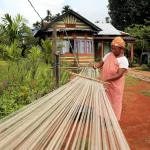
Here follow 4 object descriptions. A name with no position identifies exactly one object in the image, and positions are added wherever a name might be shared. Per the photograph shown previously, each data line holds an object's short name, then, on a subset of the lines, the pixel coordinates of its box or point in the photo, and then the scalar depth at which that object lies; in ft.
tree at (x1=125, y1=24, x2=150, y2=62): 41.90
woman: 6.48
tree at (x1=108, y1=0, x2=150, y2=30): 64.86
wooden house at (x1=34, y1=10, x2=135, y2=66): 35.40
